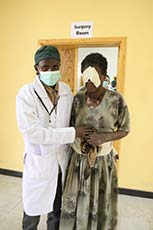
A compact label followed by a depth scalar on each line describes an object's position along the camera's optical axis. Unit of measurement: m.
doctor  1.28
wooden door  2.89
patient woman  1.34
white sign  2.58
